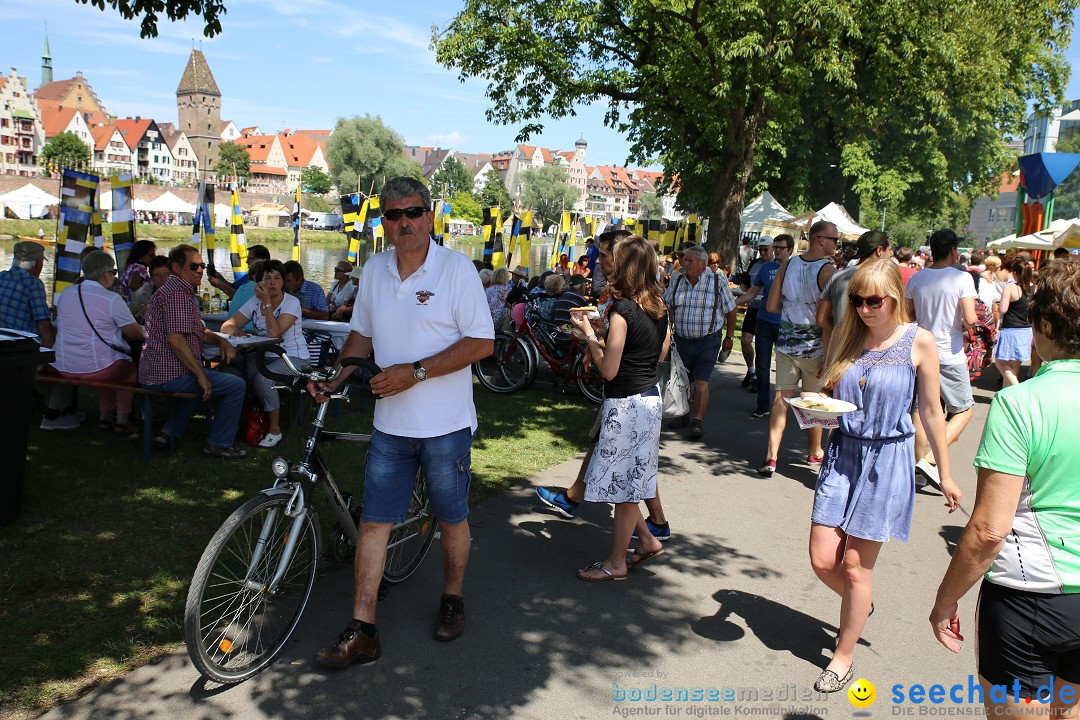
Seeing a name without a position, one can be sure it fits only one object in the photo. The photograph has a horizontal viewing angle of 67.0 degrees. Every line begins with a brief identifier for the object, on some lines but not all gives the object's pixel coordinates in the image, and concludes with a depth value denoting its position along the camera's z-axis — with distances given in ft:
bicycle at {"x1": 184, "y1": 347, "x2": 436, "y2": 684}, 10.18
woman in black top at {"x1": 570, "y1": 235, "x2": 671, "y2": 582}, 14.24
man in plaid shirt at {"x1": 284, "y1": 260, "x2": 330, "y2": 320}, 30.35
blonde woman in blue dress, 11.12
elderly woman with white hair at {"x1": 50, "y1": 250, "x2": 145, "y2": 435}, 20.89
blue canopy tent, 53.62
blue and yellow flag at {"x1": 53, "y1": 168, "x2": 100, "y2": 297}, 33.35
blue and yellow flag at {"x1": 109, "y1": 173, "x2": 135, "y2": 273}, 36.88
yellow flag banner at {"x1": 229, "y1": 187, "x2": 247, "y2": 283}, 43.57
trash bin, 14.85
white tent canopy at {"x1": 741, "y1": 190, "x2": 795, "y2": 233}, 77.25
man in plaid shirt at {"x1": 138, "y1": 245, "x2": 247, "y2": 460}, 19.47
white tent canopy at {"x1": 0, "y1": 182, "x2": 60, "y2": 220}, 135.18
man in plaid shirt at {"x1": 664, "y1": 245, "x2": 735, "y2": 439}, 25.61
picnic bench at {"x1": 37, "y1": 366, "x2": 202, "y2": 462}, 19.49
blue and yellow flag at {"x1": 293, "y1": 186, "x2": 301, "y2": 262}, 48.12
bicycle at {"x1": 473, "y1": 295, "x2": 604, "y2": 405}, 31.73
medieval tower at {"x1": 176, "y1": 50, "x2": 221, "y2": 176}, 437.58
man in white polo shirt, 10.99
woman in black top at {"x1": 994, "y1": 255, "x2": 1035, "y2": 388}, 30.63
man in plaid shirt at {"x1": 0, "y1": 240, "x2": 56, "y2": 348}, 22.04
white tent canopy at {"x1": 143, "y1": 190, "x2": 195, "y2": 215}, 116.78
